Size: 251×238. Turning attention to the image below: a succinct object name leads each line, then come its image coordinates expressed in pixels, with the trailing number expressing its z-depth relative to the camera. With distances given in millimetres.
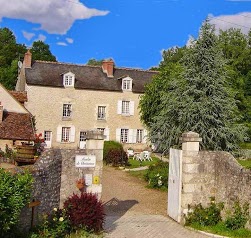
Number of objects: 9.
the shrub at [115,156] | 16450
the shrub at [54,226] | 5958
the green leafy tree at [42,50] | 42552
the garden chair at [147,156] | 19135
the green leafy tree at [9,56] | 34675
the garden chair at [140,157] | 18893
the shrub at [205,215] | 7557
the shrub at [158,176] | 11511
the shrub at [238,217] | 7086
